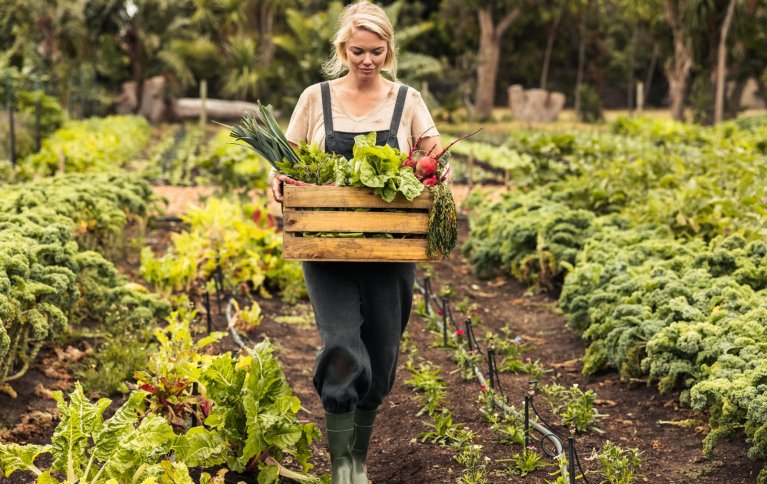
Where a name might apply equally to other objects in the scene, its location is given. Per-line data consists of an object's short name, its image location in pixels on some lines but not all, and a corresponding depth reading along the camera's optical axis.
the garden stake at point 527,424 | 4.16
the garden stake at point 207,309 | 5.70
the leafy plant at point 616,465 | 3.84
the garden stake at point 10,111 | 11.42
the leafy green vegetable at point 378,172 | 3.38
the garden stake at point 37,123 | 12.98
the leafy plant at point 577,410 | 4.52
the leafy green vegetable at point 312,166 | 3.58
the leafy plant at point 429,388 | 4.79
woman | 3.58
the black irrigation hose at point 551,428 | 4.48
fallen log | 29.20
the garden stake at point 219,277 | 7.17
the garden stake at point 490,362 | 4.63
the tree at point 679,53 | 27.55
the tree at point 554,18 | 31.76
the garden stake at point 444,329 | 5.97
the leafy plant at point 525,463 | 4.05
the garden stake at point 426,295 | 6.82
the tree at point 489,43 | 31.46
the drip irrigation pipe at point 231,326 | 5.70
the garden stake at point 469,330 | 5.40
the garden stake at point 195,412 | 4.25
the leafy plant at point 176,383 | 4.21
